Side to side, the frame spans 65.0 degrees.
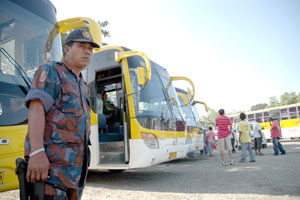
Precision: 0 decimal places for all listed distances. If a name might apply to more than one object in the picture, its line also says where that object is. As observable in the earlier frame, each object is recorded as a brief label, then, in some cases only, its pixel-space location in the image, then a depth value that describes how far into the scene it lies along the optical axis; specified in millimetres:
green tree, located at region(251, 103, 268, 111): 100100
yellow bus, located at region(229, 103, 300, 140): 21253
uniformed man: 1654
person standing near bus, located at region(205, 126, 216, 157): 13359
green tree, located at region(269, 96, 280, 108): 116850
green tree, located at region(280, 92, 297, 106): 97938
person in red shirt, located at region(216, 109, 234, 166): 8211
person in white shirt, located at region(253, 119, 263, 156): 11438
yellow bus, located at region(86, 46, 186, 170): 5461
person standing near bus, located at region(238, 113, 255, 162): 8945
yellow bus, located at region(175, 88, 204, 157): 10621
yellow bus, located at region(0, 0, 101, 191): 2947
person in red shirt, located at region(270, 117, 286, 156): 10336
